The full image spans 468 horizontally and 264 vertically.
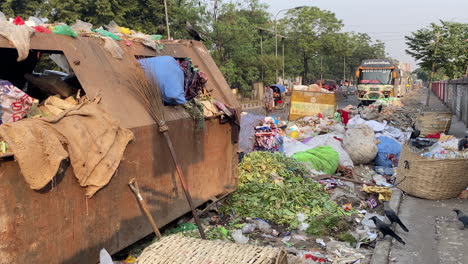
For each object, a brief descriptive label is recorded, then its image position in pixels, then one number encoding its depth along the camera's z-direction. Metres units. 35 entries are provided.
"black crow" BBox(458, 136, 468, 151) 5.82
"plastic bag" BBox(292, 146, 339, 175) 6.64
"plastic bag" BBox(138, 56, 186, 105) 3.61
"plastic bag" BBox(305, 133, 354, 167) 7.30
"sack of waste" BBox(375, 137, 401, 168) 7.63
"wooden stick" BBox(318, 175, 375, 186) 6.10
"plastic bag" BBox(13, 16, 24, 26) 2.85
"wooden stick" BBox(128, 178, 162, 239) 3.02
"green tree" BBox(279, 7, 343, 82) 36.19
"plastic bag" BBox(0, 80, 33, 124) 2.53
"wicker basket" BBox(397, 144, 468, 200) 5.04
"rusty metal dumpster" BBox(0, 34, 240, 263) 2.28
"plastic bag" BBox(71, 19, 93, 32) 3.55
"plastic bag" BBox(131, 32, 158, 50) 3.96
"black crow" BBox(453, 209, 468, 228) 4.12
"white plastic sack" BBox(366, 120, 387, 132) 9.86
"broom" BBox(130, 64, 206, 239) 3.34
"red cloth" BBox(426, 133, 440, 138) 9.41
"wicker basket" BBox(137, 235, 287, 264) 2.24
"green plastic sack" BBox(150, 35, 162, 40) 4.27
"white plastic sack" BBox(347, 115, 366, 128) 10.30
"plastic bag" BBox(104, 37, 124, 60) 3.45
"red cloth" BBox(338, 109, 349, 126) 11.79
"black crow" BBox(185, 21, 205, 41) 5.00
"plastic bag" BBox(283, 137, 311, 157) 7.54
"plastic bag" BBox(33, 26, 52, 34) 2.90
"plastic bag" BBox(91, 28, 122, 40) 3.63
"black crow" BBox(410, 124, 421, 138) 7.67
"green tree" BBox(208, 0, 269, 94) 24.28
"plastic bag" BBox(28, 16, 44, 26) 3.18
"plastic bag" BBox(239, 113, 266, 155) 7.05
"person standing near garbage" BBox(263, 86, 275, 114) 17.95
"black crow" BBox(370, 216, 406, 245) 3.78
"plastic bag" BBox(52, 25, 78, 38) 3.05
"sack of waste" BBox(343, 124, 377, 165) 7.59
